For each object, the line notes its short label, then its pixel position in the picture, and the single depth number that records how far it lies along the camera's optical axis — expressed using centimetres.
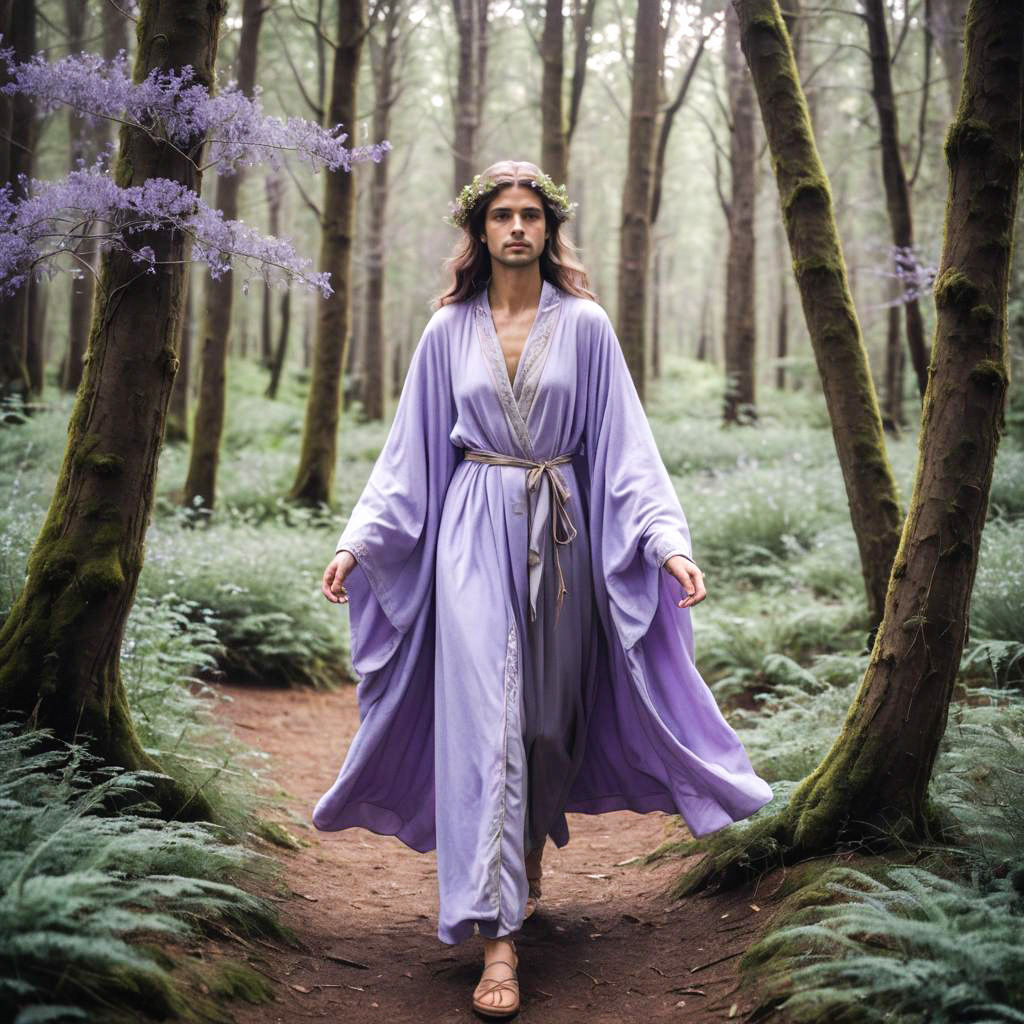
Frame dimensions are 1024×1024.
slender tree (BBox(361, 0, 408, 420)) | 1738
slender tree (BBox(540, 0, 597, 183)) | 1290
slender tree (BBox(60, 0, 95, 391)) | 1393
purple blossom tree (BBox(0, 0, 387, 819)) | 367
